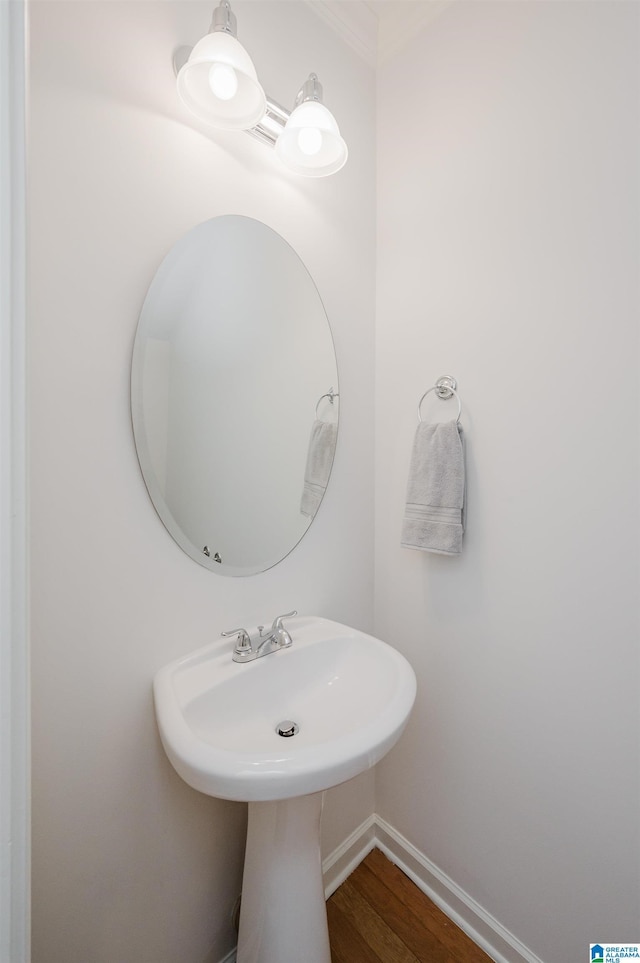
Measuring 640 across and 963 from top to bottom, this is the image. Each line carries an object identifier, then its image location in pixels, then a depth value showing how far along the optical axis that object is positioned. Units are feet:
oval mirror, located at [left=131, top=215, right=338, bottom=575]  2.98
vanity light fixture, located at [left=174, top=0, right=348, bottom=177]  2.76
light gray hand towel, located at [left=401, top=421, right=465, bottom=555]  3.77
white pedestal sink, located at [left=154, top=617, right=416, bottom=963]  2.25
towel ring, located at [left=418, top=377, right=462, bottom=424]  3.97
